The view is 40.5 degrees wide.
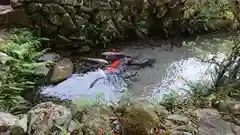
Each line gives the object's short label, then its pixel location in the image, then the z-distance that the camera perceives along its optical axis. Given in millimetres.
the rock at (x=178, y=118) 3357
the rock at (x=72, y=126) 3078
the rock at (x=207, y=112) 3475
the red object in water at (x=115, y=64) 5262
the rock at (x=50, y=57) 5215
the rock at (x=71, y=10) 5610
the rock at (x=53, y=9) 5474
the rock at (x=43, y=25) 5570
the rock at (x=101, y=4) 5811
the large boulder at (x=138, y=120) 2984
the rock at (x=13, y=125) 3050
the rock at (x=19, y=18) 5484
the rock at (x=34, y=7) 5434
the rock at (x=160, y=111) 3362
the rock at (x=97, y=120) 3070
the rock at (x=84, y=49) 5755
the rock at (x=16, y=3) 5457
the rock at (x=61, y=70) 4891
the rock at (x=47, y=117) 3081
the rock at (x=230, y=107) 3498
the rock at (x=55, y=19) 5586
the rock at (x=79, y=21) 5762
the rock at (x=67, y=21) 5636
